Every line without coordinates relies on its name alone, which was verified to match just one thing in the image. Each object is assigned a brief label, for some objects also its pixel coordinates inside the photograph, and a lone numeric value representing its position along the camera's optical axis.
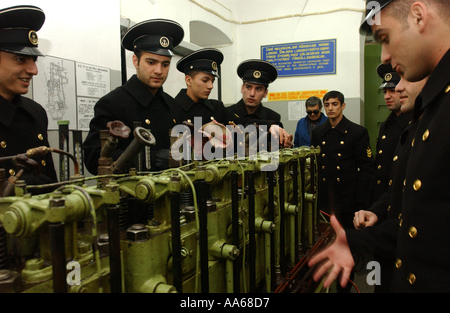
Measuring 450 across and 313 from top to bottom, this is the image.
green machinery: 0.79
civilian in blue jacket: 4.16
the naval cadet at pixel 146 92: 1.94
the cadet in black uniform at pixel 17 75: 1.62
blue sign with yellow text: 5.10
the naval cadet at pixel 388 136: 2.73
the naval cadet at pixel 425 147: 0.85
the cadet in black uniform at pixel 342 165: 3.27
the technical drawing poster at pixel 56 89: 2.32
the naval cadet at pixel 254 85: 3.25
